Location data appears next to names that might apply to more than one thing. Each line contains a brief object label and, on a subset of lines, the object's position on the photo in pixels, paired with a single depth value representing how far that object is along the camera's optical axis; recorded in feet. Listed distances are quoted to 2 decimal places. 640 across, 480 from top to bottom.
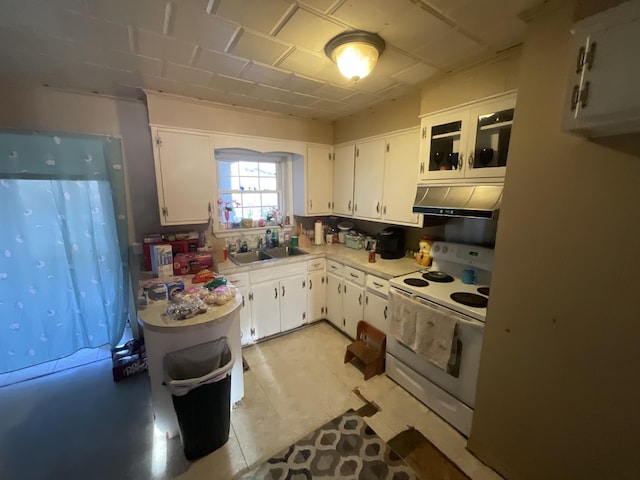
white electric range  5.56
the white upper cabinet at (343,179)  10.26
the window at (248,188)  10.05
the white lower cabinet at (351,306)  8.80
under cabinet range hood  5.81
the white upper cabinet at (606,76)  2.98
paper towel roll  11.25
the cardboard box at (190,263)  7.66
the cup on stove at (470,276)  6.86
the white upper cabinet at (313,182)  10.61
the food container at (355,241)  10.49
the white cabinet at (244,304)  8.48
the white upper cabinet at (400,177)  7.98
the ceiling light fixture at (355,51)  4.79
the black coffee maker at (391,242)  8.95
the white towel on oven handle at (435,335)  5.71
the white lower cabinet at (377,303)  7.77
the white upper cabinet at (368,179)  9.04
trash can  4.87
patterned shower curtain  6.77
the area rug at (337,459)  5.00
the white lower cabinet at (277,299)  8.97
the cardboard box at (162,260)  7.24
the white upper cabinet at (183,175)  7.91
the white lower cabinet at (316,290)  10.10
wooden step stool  7.57
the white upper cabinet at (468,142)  5.81
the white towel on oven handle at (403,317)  6.52
